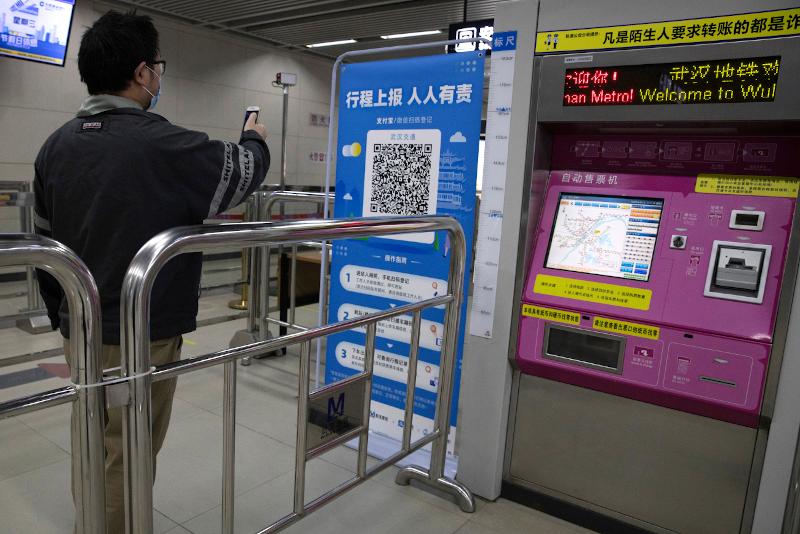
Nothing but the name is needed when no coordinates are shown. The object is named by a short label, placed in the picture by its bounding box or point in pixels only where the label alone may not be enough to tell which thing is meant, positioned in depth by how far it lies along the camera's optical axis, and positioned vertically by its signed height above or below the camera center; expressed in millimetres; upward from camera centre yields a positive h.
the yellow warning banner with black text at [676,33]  1552 +522
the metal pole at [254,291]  3688 -775
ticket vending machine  1626 -232
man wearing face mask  1379 -42
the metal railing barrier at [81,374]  862 -363
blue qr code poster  2186 -14
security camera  4398 +786
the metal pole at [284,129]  4770 +424
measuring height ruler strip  1977 +29
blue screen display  4770 +1170
